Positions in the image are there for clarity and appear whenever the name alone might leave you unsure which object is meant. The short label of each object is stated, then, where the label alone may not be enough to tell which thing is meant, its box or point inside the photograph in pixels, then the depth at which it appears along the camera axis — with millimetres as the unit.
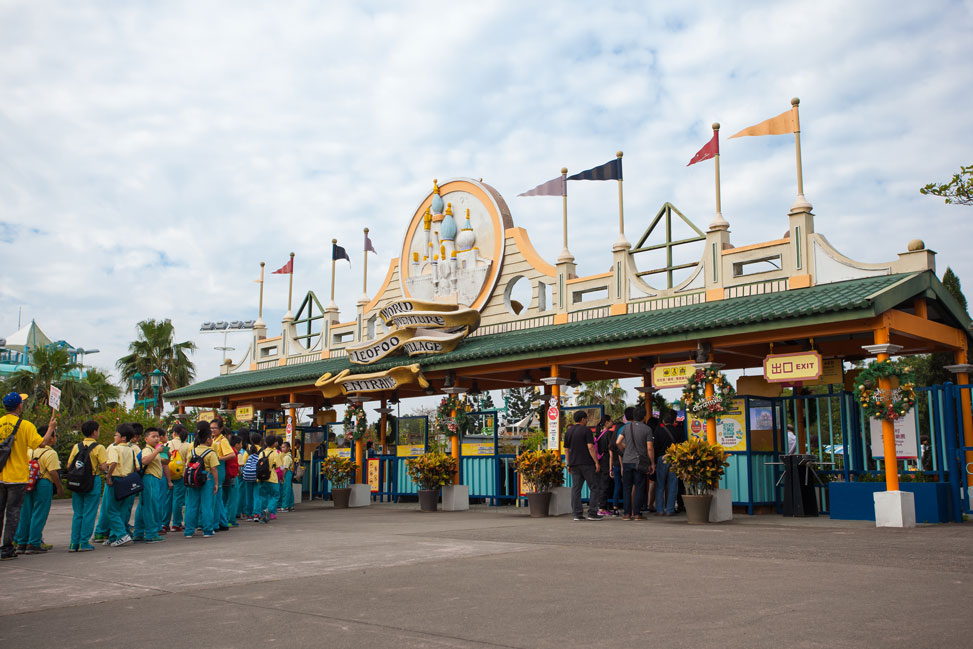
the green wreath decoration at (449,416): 19562
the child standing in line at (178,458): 12805
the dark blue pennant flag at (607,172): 18000
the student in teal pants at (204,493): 12719
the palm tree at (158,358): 42094
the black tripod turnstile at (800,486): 14680
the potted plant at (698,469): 13539
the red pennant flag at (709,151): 16375
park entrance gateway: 13555
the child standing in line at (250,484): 15375
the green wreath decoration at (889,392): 12625
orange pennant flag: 15109
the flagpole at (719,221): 15969
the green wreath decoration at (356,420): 22820
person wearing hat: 10000
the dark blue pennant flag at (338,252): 25741
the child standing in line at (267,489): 15820
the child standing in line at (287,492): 20234
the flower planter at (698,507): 13523
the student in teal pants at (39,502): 10656
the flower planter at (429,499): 18641
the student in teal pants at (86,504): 11039
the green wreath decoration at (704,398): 14633
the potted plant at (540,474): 16109
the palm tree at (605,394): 53688
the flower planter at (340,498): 21219
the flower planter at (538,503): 16078
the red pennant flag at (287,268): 26734
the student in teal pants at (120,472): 11312
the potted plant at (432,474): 18562
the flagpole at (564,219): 18750
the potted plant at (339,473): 21078
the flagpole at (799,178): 14633
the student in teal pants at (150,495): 11984
